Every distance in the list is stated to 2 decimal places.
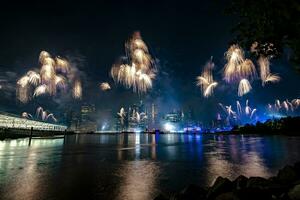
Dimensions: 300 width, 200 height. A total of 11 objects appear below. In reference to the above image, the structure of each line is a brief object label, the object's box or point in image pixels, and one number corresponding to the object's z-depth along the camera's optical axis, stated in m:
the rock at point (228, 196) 9.80
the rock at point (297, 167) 15.81
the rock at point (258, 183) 11.94
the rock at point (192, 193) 12.02
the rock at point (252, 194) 9.85
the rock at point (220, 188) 12.07
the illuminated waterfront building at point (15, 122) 137.74
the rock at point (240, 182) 13.18
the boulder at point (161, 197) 12.37
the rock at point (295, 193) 9.93
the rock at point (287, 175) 13.63
